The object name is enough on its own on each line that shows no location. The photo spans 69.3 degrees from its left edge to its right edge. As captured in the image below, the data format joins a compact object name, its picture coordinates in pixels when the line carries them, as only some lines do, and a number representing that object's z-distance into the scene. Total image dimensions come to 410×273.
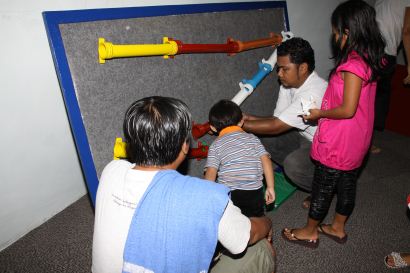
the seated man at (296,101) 1.42
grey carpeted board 0.99
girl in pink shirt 1.09
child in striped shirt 1.21
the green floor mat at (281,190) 1.72
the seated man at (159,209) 0.65
